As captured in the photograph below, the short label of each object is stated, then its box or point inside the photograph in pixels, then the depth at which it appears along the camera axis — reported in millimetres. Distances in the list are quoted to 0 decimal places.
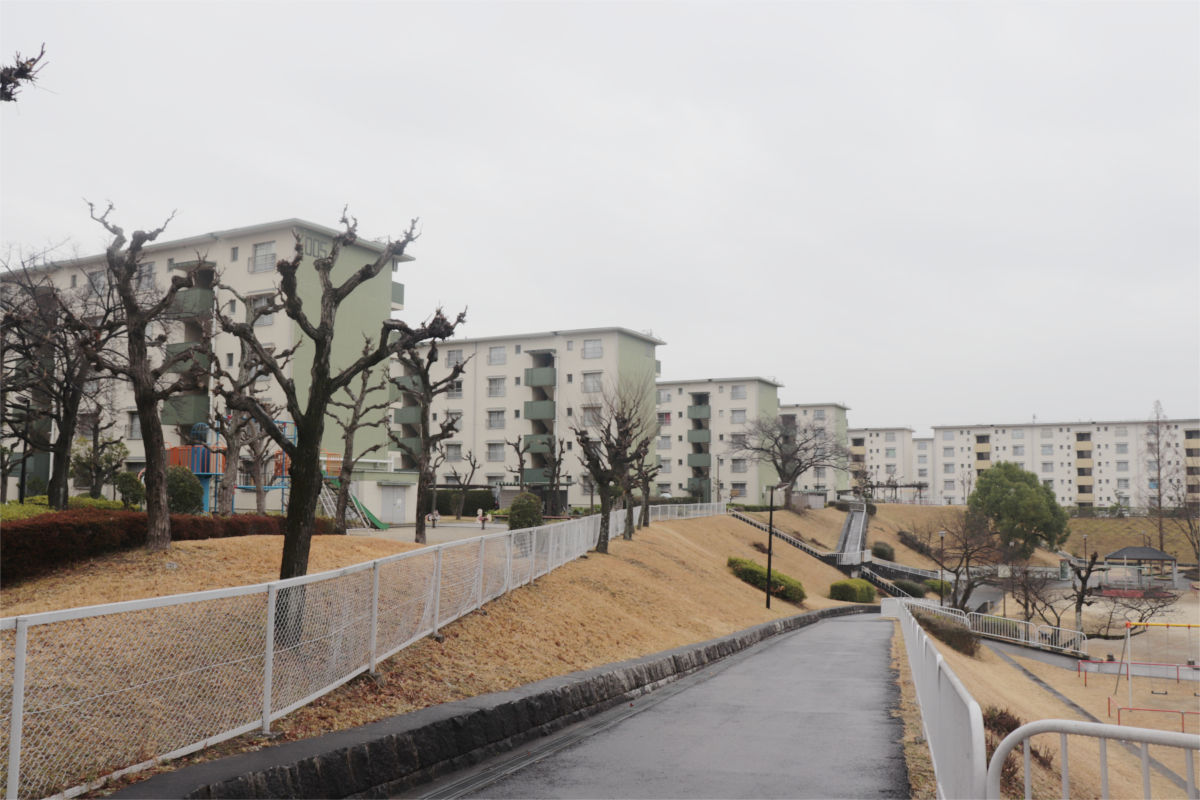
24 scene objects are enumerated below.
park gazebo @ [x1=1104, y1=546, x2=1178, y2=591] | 57312
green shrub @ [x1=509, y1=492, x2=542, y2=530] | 31141
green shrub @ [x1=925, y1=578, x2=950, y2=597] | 61447
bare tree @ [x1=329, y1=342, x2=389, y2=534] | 25469
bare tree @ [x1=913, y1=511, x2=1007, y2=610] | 50531
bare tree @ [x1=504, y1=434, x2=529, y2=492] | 51553
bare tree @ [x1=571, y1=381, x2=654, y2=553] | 31219
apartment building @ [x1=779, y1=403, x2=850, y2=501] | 105375
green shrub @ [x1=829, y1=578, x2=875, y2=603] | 52344
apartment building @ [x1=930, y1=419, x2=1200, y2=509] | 101250
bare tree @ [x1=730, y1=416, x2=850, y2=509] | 79062
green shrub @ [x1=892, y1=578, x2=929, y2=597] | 60281
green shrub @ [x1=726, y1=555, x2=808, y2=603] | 43469
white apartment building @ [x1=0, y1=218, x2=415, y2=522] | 43594
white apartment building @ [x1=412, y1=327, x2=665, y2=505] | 66375
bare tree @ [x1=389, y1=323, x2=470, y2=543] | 25891
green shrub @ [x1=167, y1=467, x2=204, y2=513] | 23641
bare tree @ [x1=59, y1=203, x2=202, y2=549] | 15812
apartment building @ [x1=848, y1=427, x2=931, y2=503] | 131375
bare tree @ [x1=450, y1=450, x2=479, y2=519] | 54612
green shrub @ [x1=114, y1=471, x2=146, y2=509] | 29719
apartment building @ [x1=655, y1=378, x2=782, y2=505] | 83625
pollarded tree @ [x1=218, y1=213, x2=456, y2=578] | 11969
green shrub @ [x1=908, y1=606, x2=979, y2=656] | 31609
